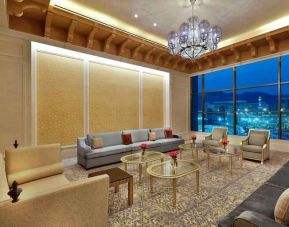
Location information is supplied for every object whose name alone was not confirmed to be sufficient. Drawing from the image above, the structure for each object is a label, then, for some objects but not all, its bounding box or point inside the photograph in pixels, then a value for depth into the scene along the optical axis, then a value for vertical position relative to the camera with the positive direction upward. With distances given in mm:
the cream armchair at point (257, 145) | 4531 -931
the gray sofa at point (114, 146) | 4176 -961
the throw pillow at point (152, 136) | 5879 -800
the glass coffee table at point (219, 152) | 3943 -970
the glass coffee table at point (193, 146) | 4730 -963
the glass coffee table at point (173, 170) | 2575 -963
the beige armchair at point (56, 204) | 1190 -742
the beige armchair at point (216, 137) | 5659 -838
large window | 5855 +599
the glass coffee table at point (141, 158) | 3422 -980
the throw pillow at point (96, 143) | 4520 -802
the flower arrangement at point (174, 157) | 3080 -799
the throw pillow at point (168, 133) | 6384 -760
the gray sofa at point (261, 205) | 1217 -937
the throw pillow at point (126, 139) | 5195 -796
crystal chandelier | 3683 +1678
